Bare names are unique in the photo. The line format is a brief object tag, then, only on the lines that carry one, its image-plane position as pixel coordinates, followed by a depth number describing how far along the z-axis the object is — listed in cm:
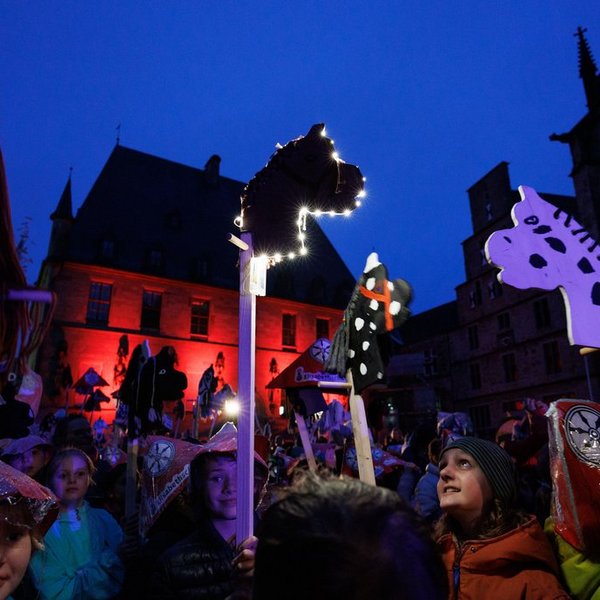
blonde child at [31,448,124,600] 299
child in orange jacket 207
